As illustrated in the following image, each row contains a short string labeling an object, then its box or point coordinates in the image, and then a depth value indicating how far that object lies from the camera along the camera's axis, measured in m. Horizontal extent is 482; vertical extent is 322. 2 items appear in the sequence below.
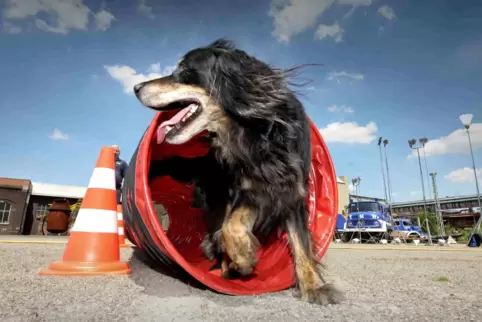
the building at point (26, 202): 17.12
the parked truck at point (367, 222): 15.30
